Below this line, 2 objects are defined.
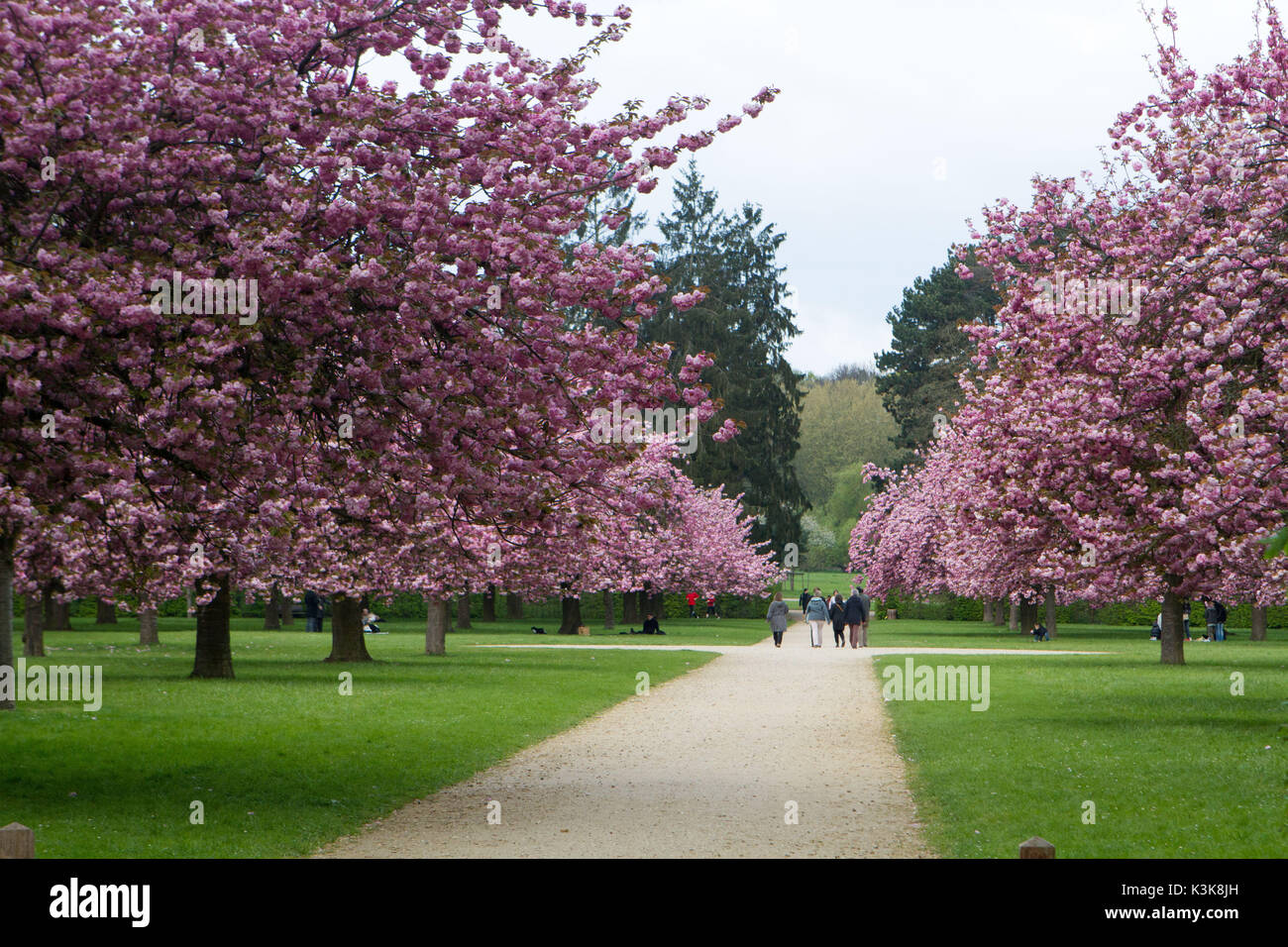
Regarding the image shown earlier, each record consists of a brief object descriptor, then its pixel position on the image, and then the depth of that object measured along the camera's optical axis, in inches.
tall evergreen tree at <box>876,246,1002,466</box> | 2625.5
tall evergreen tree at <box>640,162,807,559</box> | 2504.9
